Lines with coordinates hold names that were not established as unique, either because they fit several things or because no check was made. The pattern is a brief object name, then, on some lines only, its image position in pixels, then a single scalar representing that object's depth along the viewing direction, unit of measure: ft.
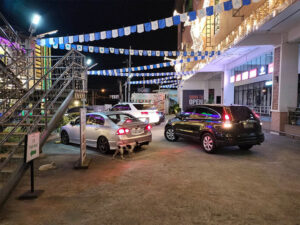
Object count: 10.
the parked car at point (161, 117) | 51.12
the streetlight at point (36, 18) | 32.42
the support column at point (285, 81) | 37.52
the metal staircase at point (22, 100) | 13.88
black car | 23.47
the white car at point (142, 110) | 45.01
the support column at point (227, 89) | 67.92
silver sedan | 23.72
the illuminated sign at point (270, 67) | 53.01
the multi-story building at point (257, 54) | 34.09
